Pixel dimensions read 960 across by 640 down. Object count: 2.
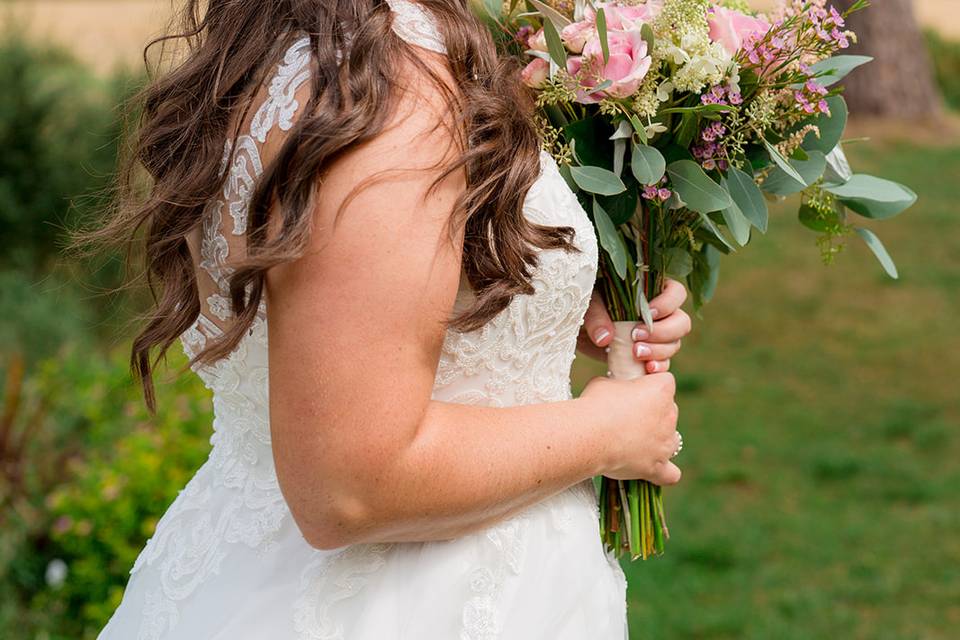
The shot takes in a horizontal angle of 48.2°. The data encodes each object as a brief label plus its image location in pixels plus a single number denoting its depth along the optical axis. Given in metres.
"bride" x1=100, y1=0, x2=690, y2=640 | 1.37
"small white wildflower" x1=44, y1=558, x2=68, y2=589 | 3.73
